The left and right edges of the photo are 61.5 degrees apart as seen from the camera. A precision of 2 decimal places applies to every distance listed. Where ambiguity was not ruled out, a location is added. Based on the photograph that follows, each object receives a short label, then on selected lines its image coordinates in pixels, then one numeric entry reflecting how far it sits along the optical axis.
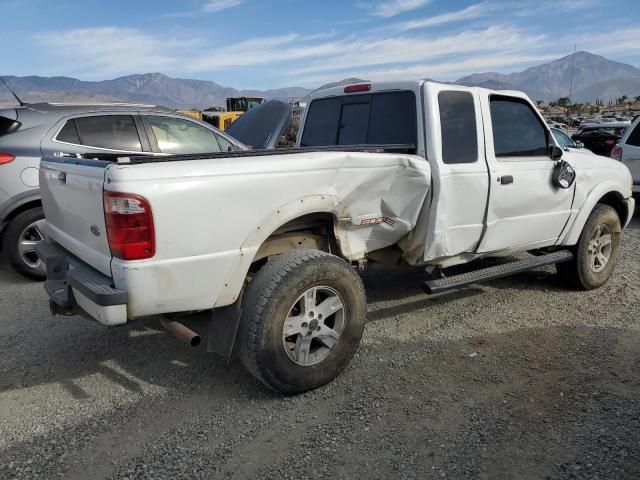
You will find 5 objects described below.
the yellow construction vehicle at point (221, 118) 21.00
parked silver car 5.54
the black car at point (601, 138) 18.00
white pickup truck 2.81
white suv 9.05
